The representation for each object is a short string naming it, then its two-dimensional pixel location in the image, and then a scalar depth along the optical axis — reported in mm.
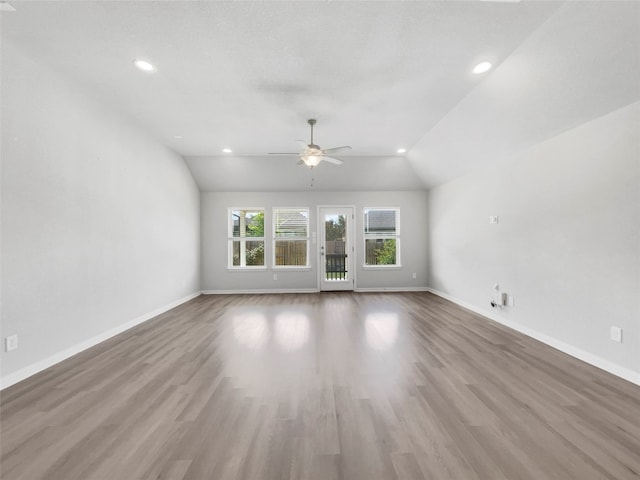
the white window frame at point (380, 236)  6728
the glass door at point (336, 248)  6785
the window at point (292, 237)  6805
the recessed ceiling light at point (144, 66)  2634
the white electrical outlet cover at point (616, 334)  2504
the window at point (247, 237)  6738
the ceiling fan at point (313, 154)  3514
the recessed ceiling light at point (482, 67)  2676
